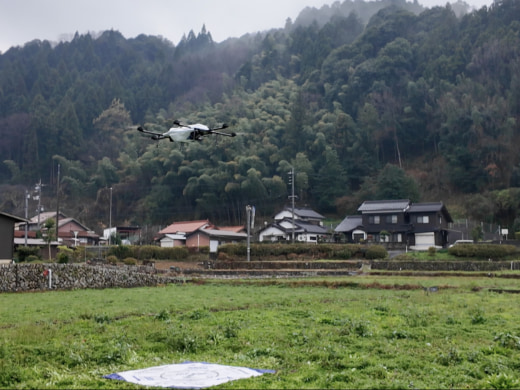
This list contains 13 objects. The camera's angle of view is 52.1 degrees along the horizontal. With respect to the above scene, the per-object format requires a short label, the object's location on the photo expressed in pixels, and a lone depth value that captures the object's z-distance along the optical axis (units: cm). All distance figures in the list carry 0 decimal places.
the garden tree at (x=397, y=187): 6962
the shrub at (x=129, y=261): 4322
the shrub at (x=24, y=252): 4288
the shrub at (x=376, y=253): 4625
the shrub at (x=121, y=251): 5169
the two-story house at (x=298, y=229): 6525
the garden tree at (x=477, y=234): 5303
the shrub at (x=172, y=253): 5294
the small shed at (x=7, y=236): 3462
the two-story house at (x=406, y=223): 5781
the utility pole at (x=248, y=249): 4759
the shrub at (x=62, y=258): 3719
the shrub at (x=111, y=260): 4281
